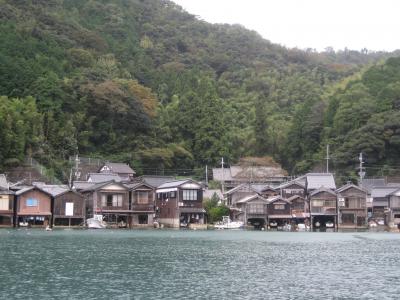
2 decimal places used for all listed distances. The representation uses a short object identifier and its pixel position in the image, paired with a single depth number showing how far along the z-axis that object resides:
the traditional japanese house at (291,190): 66.81
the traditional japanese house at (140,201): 60.22
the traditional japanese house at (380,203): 67.25
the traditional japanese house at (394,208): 65.06
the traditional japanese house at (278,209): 63.94
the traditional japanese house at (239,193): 66.88
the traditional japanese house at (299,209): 65.12
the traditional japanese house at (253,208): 63.16
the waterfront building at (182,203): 60.69
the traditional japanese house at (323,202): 64.62
